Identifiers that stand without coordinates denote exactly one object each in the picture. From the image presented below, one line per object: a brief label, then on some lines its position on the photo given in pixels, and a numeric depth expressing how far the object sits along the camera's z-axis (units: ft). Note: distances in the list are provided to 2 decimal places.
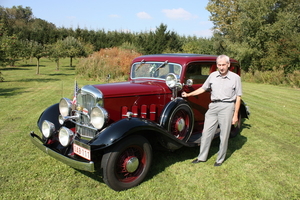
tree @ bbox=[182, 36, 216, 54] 104.42
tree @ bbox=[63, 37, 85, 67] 90.22
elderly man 12.41
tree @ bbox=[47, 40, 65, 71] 73.56
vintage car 10.25
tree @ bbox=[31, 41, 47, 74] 60.29
